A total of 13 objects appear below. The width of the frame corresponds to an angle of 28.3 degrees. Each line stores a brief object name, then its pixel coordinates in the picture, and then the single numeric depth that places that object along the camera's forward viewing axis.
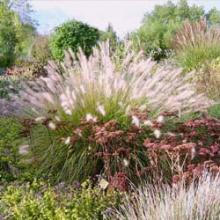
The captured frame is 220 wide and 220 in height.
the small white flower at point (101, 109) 3.94
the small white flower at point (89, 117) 3.89
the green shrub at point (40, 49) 16.99
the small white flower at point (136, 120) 3.75
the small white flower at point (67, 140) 3.78
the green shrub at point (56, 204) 3.10
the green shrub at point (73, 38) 13.98
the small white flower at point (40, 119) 3.96
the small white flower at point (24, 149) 3.99
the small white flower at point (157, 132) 3.69
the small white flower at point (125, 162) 3.75
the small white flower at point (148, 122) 3.80
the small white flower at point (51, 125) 3.93
